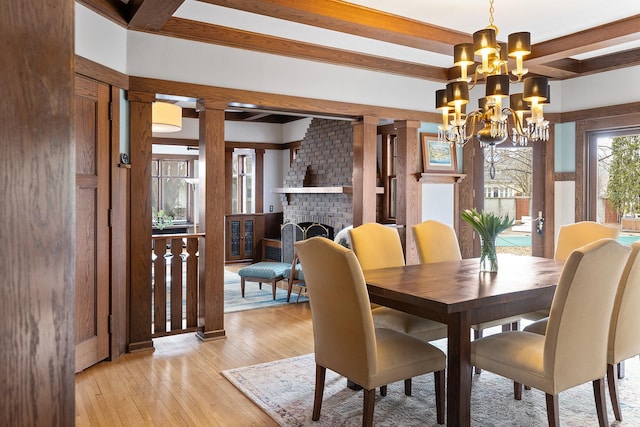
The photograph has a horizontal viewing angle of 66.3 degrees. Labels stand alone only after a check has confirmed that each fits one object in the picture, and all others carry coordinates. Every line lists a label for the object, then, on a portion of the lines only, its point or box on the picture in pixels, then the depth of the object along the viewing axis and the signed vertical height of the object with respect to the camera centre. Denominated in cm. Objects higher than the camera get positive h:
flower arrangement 304 -12
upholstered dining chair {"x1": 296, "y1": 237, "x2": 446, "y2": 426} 232 -66
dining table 235 -43
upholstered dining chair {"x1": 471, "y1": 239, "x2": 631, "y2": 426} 220 -60
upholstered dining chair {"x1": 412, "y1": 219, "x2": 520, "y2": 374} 388 -26
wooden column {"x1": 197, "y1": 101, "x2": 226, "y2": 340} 420 -4
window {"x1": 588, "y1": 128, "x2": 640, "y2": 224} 521 +40
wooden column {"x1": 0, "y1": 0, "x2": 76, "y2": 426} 88 +0
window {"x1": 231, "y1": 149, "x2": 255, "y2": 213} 940 +55
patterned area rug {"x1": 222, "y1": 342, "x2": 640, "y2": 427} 271 -115
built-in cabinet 875 -47
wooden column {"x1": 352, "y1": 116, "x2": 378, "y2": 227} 518 +45
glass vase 314 -31
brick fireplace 705 +60
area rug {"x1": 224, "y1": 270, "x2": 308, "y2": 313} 555 -106
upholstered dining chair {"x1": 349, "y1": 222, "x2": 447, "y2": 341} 312 -36
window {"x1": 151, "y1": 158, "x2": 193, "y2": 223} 939 +45
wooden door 339 -8
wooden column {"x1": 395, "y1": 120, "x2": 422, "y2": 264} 553 +29
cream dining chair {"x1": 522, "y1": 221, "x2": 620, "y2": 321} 373 -19
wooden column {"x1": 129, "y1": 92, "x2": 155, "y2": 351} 387 -7
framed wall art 566 +66
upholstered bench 579 -74
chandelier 293 +73
